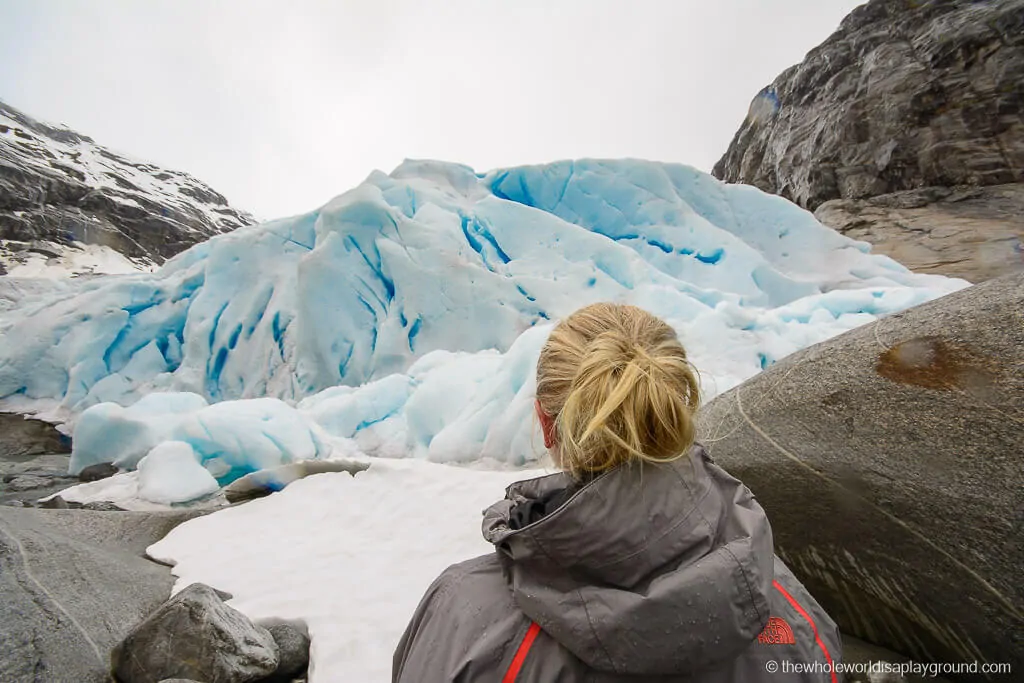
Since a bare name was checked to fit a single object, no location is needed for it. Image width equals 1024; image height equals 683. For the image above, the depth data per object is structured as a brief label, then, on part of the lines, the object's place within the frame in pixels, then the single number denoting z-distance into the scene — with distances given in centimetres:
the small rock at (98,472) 523
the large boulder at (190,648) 162
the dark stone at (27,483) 495
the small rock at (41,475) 528
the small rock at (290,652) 186
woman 62
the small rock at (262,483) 412
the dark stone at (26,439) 653
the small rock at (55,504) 411
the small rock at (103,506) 396
